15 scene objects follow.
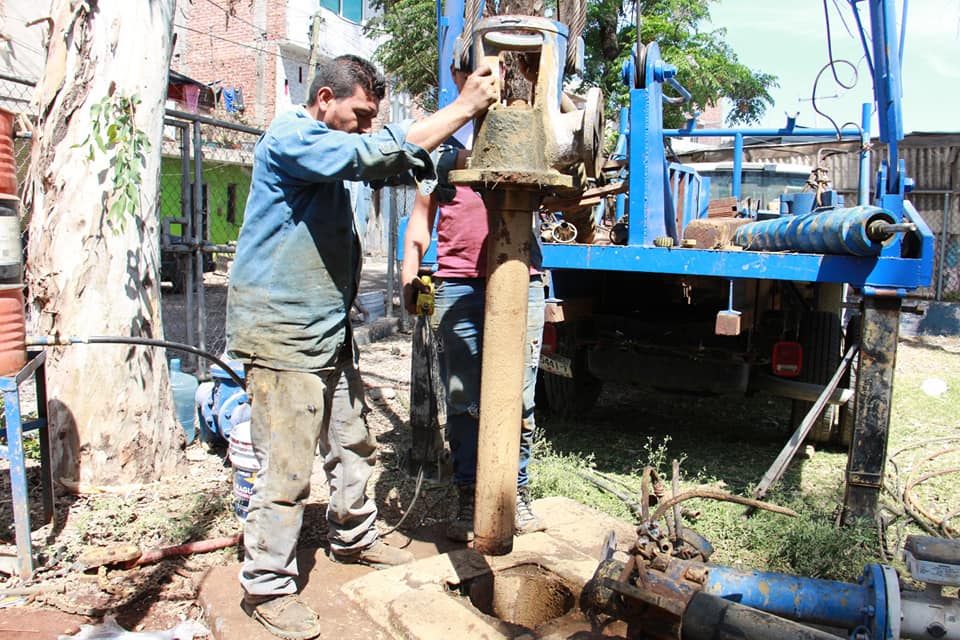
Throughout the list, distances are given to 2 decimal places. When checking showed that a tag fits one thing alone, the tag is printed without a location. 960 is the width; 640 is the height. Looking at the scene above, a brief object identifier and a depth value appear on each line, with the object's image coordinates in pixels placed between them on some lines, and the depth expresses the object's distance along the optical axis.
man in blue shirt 2.66
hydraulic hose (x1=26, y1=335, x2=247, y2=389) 3.39
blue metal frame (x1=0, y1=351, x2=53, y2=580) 3.11
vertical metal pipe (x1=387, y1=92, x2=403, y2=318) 9.22
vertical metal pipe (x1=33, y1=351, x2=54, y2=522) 3.64
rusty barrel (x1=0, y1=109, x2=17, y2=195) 3.22
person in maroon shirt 3.39
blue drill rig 2.17
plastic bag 2.72
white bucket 3.32
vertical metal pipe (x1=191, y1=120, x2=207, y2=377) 5.90
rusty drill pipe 2.17
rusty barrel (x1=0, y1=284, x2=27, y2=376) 3.14
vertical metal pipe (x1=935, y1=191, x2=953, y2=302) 13.86
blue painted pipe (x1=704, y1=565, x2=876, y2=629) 2.09
